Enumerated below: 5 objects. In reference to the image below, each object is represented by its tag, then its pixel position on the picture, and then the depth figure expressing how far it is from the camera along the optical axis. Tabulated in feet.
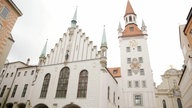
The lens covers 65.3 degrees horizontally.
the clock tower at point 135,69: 97.40
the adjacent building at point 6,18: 66.49
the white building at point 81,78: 74.69
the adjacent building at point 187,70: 62.61
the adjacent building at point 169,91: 132.36
